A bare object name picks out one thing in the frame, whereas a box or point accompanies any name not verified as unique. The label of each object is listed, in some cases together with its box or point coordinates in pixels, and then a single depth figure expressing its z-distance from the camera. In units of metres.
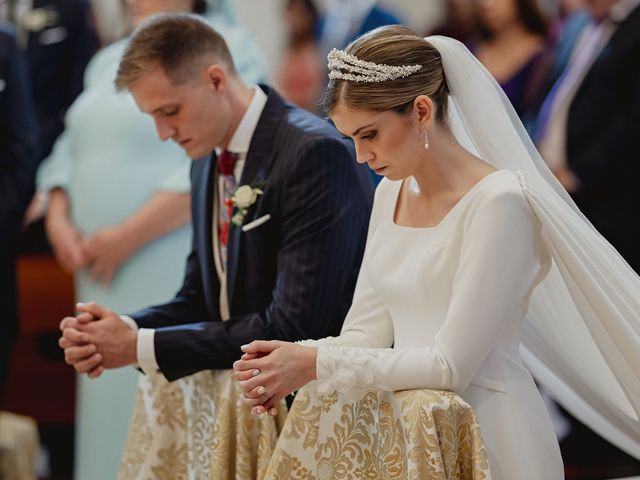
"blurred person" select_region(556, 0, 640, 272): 5.12
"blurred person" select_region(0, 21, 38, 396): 4.61
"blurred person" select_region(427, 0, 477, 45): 7.19
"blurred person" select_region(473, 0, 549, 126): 5.80
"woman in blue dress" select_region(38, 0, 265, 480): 4.61
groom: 3.23
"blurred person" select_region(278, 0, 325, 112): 7.77
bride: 2.69
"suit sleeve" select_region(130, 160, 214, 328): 3.50
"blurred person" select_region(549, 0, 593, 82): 5.71
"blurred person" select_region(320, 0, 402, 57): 6.02
